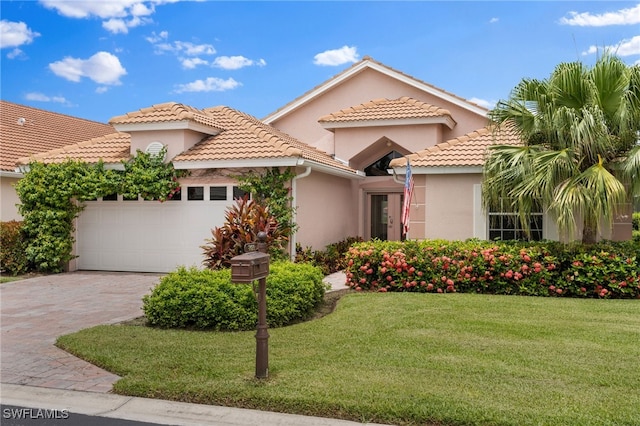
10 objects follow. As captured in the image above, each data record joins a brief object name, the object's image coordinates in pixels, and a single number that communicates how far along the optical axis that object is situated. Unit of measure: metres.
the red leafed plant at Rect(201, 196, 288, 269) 10.72
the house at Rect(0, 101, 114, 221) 17.73
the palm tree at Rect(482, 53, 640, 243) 10.41
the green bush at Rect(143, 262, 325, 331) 8.12
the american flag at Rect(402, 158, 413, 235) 12.40
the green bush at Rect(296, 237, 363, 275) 14.43
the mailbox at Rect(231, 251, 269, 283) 5.64
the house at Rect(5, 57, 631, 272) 13.91
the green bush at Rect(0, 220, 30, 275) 15.17
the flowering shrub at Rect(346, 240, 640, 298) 10.74
